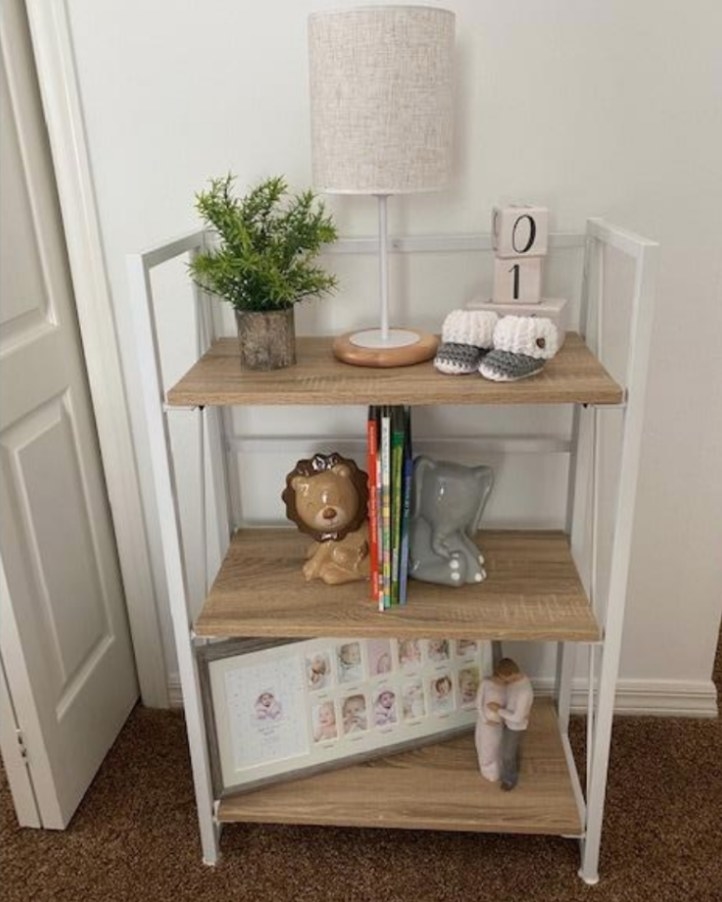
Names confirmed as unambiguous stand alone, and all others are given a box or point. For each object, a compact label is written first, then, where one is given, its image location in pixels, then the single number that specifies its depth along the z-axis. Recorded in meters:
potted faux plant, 1.11
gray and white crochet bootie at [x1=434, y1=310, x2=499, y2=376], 1.11
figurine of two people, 1.36
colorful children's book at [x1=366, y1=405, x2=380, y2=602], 1.15
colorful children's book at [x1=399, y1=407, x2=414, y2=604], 1.20
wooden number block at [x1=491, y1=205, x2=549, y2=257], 1.17
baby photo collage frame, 1.37
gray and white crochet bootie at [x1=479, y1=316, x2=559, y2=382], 1.07
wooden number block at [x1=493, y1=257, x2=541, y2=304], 1.21
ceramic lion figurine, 1.28
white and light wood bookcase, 1.07
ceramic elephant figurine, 1.29
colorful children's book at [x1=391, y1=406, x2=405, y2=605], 1.16
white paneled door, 1.28
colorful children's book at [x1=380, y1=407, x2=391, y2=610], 1.15
